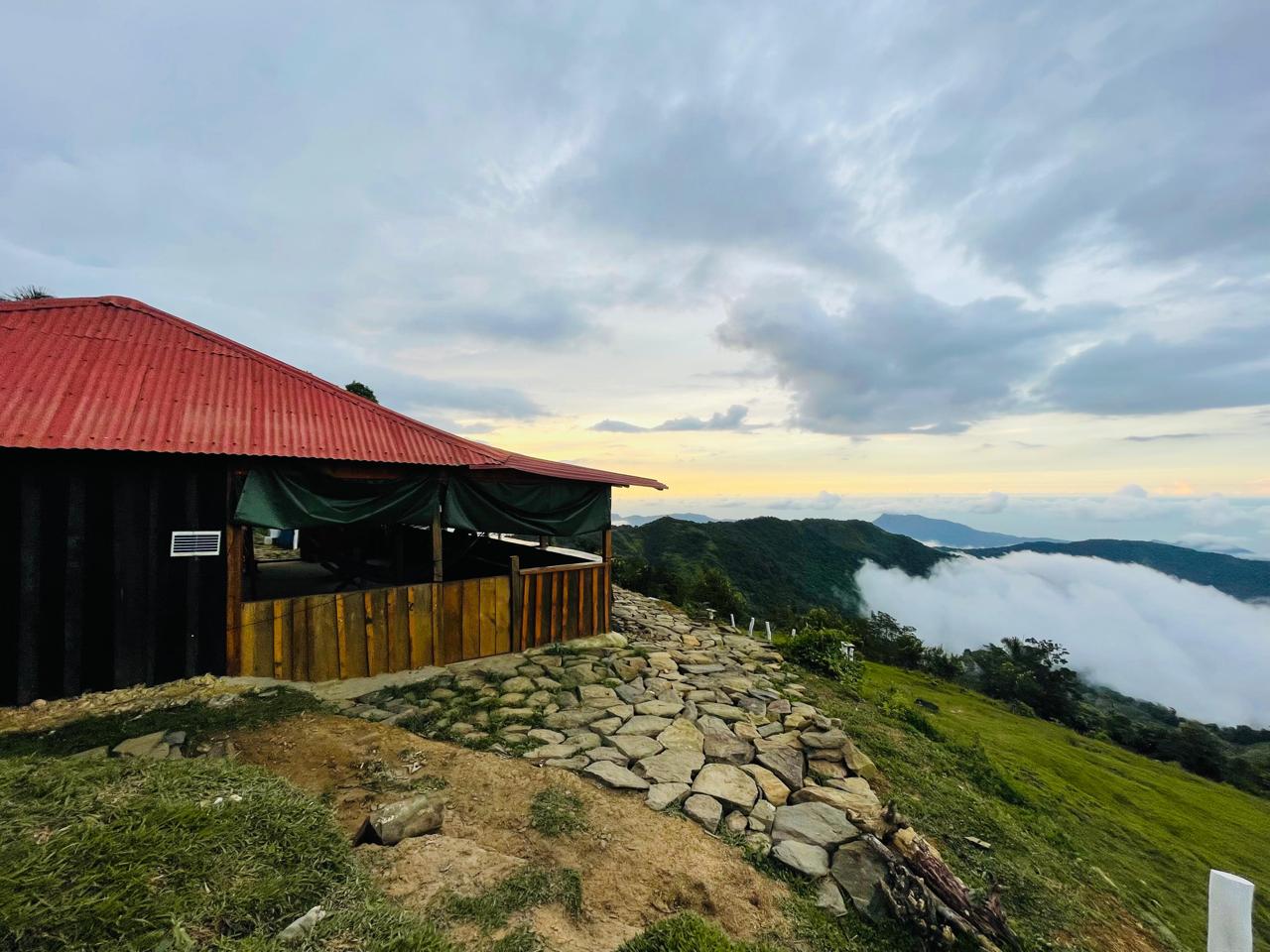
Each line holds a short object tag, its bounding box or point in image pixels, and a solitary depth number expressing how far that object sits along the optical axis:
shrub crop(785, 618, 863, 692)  9.06
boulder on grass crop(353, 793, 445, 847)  3.24
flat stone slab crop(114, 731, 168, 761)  4.33
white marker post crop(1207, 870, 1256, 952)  2.32
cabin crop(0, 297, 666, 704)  5.42
